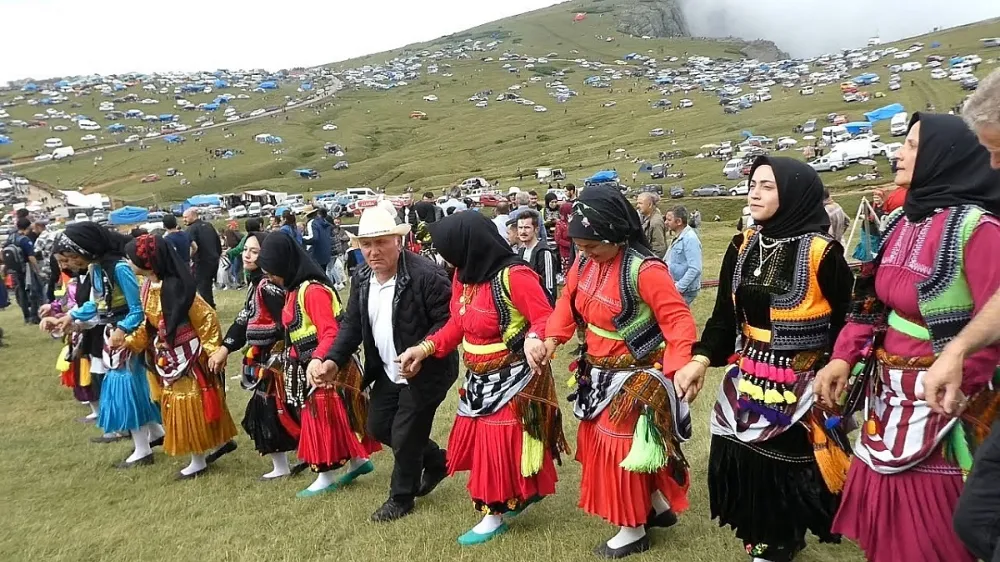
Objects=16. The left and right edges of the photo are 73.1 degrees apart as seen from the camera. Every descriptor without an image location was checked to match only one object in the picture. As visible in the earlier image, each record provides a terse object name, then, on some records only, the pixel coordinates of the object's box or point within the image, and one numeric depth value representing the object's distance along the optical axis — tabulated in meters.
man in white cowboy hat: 4.17
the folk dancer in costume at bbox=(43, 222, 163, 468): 5.49
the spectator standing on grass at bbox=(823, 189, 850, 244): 7.92
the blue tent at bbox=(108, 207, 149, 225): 27.79
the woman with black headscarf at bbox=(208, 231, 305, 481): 5.06
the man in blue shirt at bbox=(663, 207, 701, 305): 7.08
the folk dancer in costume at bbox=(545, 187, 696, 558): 3.23
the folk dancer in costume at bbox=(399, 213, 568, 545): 3.75
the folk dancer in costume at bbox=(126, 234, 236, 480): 5.21
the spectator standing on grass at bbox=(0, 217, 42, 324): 12.21
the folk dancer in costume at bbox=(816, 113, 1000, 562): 2.19
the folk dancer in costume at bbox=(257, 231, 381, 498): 4.79
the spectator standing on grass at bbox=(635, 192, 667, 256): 7.94
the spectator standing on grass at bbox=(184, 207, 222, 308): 10.93
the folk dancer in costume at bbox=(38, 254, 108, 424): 6.39
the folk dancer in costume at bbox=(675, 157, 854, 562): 2.79
